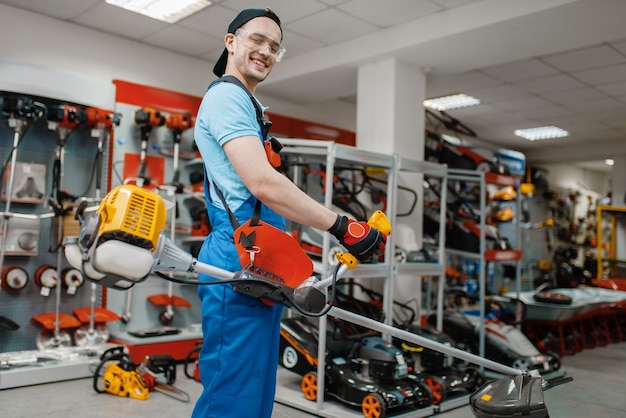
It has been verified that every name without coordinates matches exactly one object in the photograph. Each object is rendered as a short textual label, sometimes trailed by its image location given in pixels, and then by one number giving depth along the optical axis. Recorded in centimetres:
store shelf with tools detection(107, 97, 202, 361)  540
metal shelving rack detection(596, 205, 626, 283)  952
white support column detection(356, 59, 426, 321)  557
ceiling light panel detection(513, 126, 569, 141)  983
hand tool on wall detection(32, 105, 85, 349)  489
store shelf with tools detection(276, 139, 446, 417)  402
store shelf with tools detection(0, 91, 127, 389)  475
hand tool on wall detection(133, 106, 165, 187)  545
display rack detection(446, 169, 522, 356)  536
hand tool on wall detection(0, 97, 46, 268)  468
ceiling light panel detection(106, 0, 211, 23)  495
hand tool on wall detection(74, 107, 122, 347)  508
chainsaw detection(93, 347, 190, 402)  425
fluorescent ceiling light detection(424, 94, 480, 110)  786
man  157
